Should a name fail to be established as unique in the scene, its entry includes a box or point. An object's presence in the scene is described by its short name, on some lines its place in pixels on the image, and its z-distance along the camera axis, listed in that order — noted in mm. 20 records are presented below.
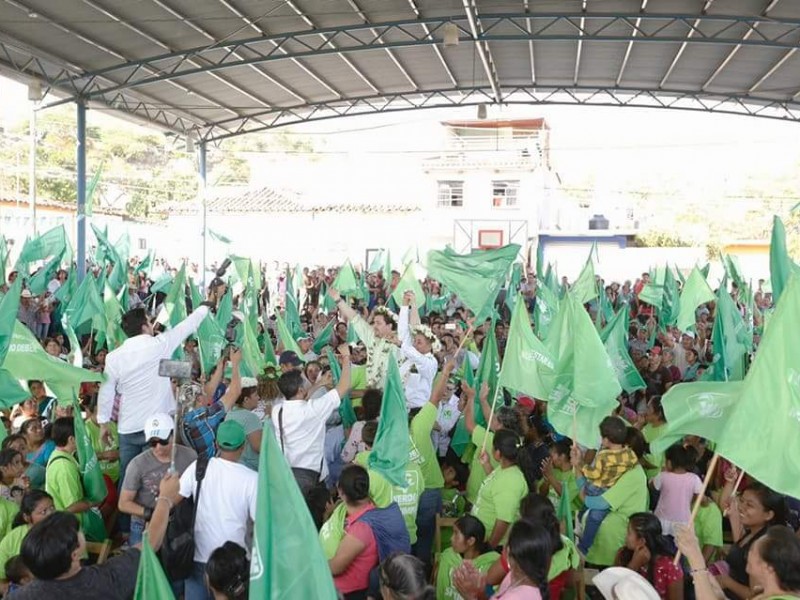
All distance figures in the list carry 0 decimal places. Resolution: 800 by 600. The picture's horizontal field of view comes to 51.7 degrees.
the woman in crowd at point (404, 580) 3424
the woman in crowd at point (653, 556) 4293
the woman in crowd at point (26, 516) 4281
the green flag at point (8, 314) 5973
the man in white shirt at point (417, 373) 7004
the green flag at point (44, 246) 14180
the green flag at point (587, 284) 12891
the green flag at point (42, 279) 14227
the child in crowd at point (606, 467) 5160
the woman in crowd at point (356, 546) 4207
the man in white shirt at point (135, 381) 5754
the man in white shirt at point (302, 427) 5246
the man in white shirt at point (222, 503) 4137
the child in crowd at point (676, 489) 5406
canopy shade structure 14281
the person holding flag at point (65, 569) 3211
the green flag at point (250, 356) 8398
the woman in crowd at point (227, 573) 3586
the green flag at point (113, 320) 9539
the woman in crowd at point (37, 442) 5770
